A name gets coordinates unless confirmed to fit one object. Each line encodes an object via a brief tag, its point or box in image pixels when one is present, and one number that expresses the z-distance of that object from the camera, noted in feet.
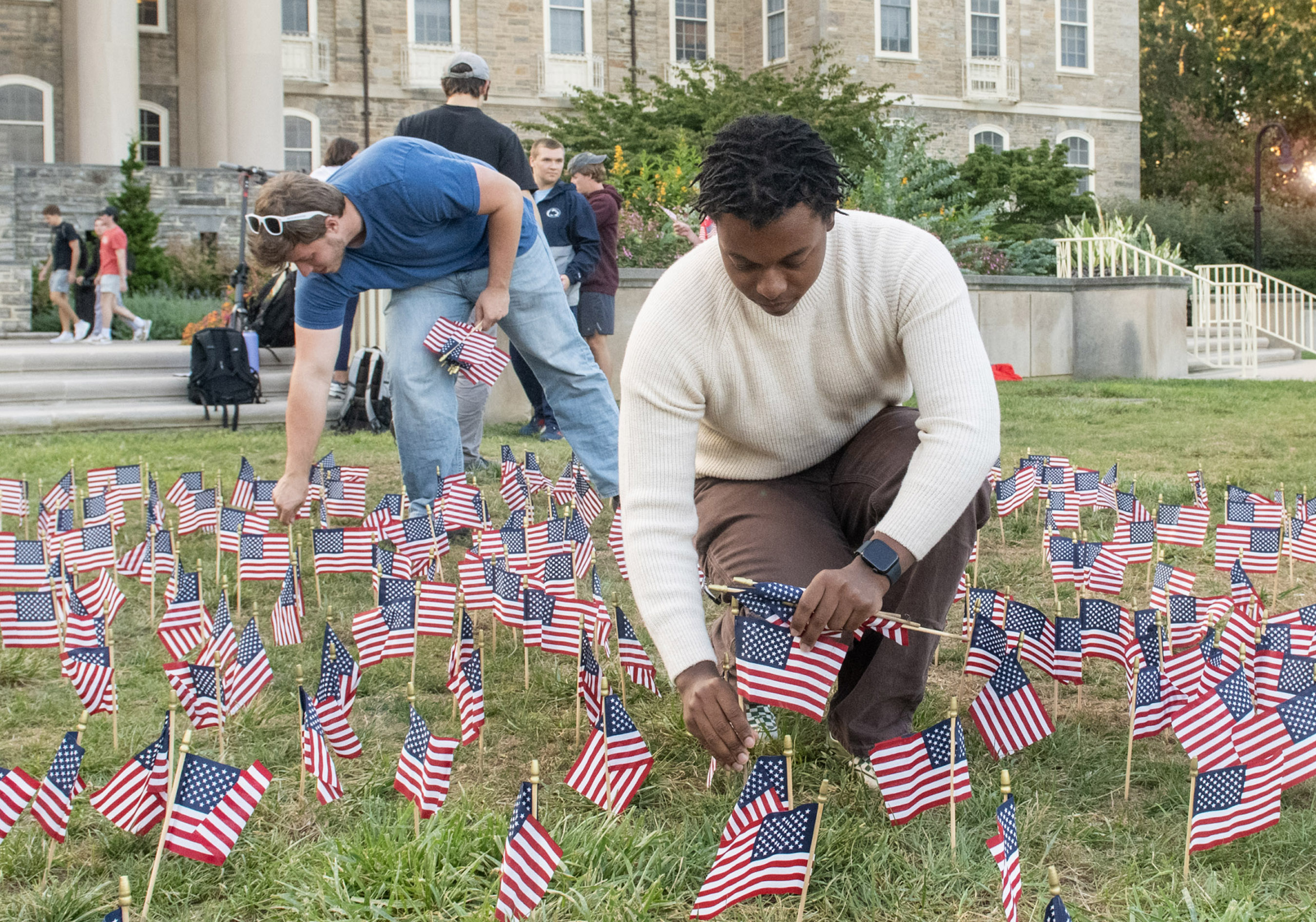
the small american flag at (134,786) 7.93
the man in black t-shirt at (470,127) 20.31
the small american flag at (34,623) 11.84
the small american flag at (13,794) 7.63
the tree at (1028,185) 67.62
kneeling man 7.74
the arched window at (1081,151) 96.53
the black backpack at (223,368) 31.73
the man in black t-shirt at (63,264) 46.37
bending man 13.47
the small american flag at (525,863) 6.95
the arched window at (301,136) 83.87
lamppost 74.33
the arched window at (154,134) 81.97
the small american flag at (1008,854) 6.56
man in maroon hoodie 27.53
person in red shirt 44.32
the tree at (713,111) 65.92
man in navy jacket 25.61
